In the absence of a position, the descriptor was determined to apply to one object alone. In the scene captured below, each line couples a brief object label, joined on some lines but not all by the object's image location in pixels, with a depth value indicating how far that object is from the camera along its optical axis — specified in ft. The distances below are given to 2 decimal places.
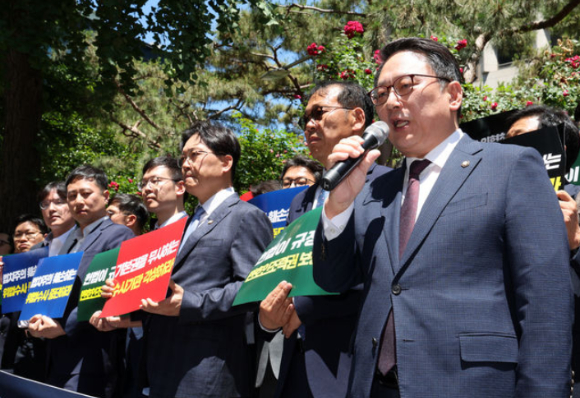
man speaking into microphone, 5.76
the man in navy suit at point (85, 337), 13.89
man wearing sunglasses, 8.46
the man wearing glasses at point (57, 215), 17.44
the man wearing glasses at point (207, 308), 10.16
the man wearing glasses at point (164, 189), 14.74
